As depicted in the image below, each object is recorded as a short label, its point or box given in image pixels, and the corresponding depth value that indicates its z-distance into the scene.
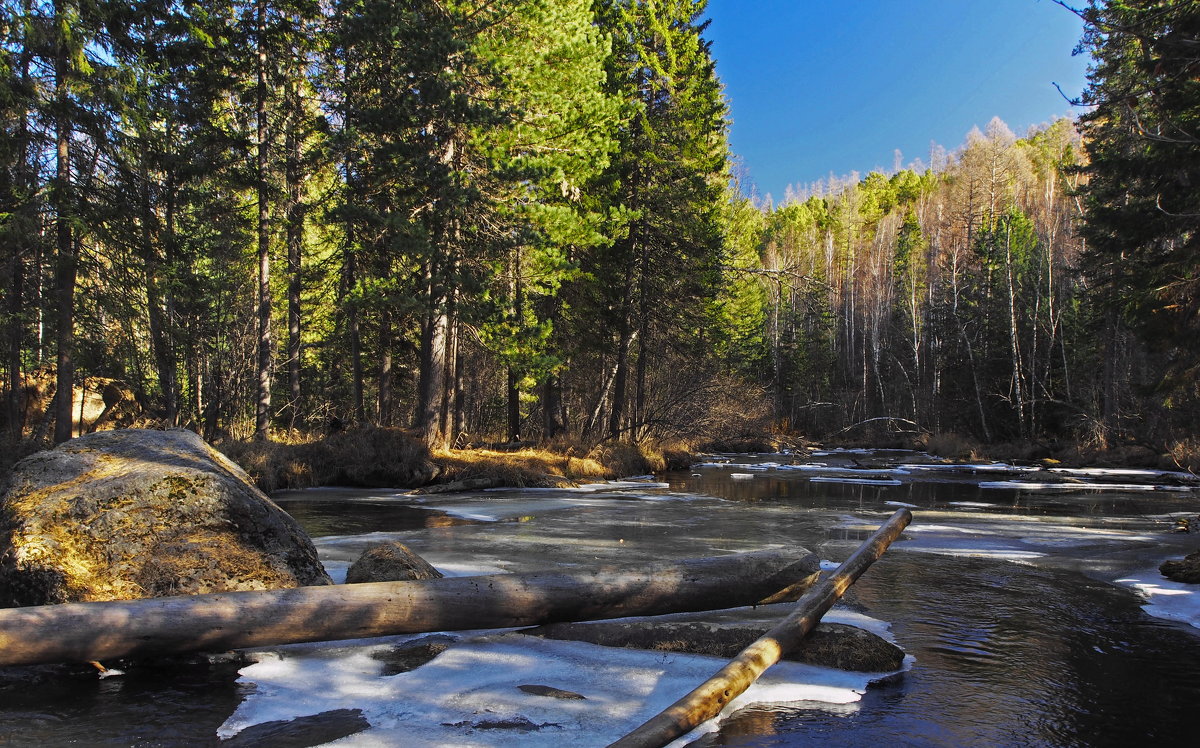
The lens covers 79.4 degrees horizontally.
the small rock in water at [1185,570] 7.09
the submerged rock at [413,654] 4.41
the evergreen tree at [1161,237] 14.38
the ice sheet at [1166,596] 6.07
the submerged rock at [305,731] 3.33
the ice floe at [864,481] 19.34
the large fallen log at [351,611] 3.59
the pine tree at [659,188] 22.75
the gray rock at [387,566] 5.32
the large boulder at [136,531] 4.51
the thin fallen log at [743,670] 2.72
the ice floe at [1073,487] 18.59
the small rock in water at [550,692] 3.93
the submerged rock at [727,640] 4.57
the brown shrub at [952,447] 30.87
